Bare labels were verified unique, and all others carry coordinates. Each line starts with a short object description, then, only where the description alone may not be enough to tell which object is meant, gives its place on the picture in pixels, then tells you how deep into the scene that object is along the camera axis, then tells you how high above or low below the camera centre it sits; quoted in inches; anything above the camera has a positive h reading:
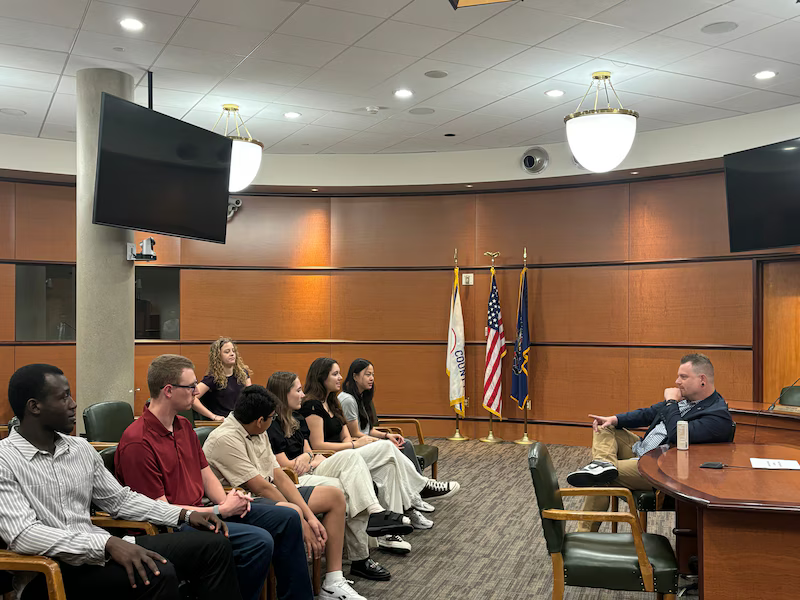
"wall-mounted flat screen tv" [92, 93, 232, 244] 199.6 +40.9
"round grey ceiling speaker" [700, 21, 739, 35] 200.8 +78.3
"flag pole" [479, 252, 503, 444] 354.0 -61.0
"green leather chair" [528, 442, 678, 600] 120.3 -41.3
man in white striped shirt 104.3 -29.7
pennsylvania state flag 344.2 -16.8
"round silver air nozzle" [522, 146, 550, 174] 336.2 +69.8
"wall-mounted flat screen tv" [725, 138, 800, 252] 229.6 +37.2
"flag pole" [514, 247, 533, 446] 347.3 -57.3
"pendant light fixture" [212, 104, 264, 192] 272.8 +57.1
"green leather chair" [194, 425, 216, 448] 177.6 -29.3
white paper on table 144.4 -30.2
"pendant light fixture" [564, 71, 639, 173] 238.7 +58.2
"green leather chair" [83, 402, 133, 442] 190.4 -28.4
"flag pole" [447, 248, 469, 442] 358.5 -61.0
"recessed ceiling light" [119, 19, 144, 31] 198.1 +78.3
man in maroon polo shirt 129.4 -31.0
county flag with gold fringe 356.2 -21.7
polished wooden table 113.8 -35.8
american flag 348.8 -20.8
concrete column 226.2 +8.7
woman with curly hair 255.8 -24.8
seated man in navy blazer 165.3 -26.3
